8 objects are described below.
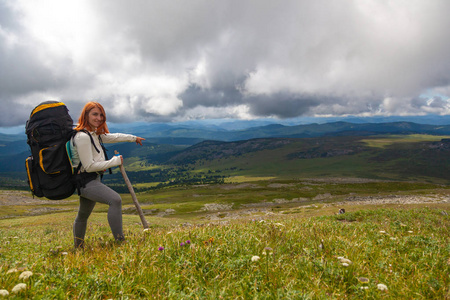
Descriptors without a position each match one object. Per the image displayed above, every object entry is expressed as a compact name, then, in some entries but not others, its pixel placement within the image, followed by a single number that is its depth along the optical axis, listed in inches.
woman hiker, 255.9
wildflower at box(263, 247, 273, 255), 187.8
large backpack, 246.2
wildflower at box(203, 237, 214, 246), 215.2
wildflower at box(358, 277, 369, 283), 145.5
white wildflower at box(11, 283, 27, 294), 124.6
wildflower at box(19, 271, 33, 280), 140.2
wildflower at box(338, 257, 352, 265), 170.9
